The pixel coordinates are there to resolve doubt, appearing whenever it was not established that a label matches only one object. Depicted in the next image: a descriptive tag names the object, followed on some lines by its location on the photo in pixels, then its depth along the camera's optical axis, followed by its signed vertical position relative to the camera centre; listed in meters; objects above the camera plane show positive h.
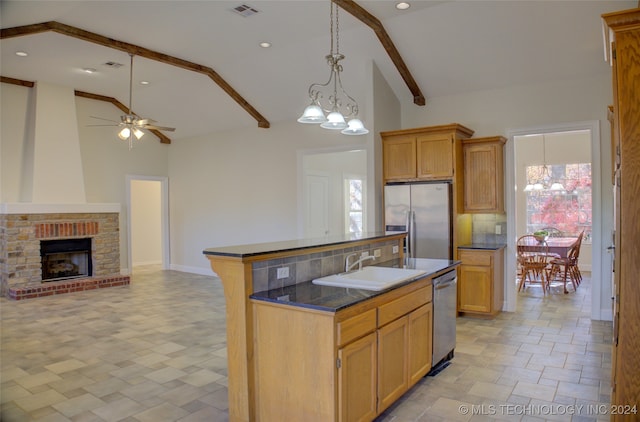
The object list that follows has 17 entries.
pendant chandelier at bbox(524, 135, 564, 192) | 8.38 +0.54
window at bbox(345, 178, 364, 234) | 8.75 +0.12
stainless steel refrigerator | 5.21 -0.08
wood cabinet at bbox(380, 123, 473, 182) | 5.22 +0.73
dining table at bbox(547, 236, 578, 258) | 6.56 -0.59
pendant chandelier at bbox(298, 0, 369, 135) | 3.47 +0.79
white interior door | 7.50 +0.11
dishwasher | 3.36 -0.91
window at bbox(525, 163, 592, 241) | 8.66 +0.14
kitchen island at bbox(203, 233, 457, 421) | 2.23 -0.63
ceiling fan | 5.88 +1.24
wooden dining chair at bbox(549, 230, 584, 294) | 6.77 -0.95
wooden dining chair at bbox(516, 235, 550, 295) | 6.64 -0.80
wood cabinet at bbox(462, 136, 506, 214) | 5.34 +0.44
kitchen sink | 2.70 -0.48
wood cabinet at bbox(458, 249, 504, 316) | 5.09 -0.89
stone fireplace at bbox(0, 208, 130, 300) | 6.75 -0.66
